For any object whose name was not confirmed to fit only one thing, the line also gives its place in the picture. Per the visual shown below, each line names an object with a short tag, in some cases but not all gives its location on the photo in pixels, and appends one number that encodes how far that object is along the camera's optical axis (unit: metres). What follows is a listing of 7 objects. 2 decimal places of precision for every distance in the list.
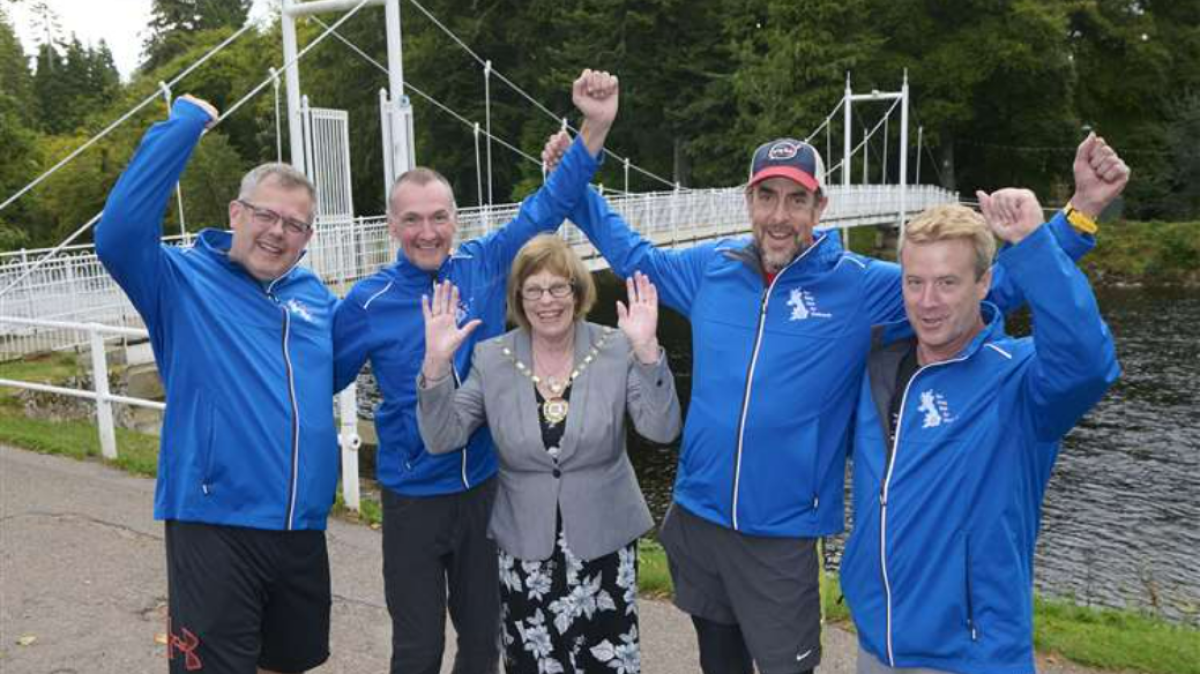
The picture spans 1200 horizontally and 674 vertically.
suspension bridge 5.81
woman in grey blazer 2.43
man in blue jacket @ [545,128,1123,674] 2.37
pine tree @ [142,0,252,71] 58.91
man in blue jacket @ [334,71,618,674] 2.65
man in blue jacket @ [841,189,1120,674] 2.04
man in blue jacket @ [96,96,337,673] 2.33
